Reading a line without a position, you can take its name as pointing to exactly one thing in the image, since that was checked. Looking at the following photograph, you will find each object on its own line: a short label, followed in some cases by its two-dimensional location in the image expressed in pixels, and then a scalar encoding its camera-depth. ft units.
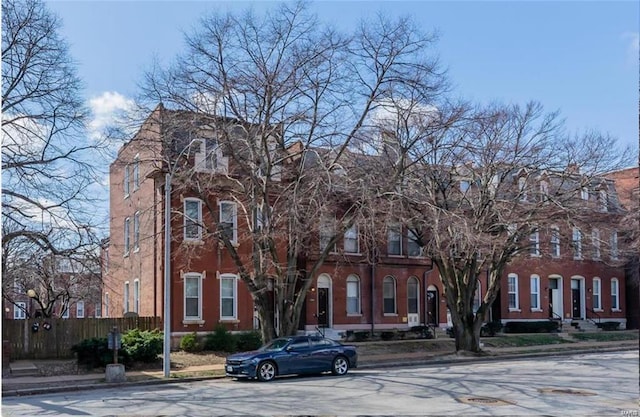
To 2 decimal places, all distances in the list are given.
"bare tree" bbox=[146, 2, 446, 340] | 78.38
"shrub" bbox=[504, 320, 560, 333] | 138.00
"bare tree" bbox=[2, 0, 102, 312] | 69.00
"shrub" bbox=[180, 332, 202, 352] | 99.45
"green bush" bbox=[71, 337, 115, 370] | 79.56
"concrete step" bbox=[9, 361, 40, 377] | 77.87
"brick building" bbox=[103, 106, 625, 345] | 98.73
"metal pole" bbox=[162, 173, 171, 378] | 74.33
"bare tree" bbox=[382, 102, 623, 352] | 87.97
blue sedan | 69.72
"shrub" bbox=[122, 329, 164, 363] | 81.25
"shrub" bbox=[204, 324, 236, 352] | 100.12
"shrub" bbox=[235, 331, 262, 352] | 101.60
